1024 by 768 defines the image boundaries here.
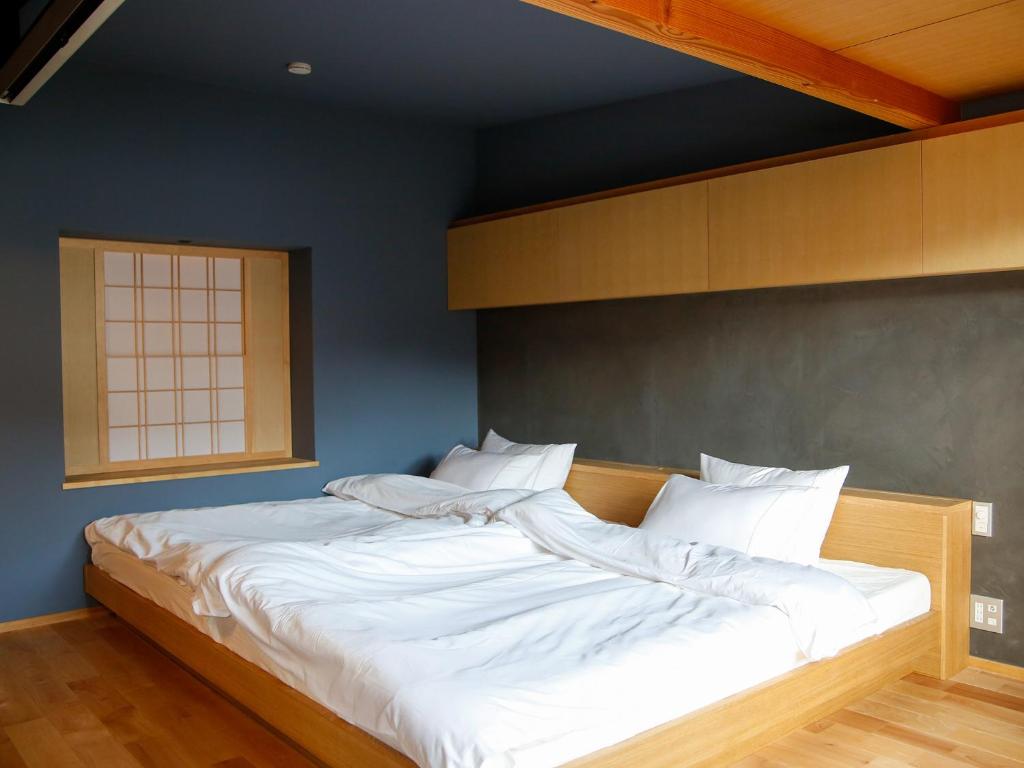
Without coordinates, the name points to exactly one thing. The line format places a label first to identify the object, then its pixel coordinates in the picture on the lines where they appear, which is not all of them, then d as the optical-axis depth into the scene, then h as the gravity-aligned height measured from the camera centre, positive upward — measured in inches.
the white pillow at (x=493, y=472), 186.5 -24.0
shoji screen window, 181.0 +0.8
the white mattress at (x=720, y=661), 104.9 -35.9
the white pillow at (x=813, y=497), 136.4 -21.7
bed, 94.4 -38.8
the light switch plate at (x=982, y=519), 134.3 -24.9
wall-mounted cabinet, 123.6 +21.7
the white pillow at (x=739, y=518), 135.6 -25.2
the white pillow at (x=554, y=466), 186.5 -22.7
